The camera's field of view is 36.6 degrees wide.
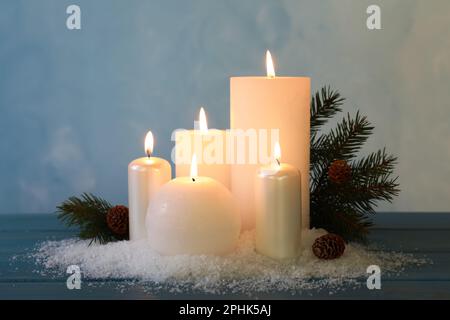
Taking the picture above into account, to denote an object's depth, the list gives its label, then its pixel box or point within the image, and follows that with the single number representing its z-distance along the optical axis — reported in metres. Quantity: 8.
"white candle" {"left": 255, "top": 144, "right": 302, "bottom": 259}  0.90
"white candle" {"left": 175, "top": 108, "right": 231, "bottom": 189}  0.99
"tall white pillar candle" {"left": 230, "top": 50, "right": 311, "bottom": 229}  0.97
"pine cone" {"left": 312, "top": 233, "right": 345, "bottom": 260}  0.89
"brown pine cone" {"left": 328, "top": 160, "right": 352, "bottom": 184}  1.01
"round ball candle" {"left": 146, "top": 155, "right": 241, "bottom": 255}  0.87
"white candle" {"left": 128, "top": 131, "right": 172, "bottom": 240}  1.00
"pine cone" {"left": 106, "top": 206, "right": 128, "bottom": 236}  1.03
